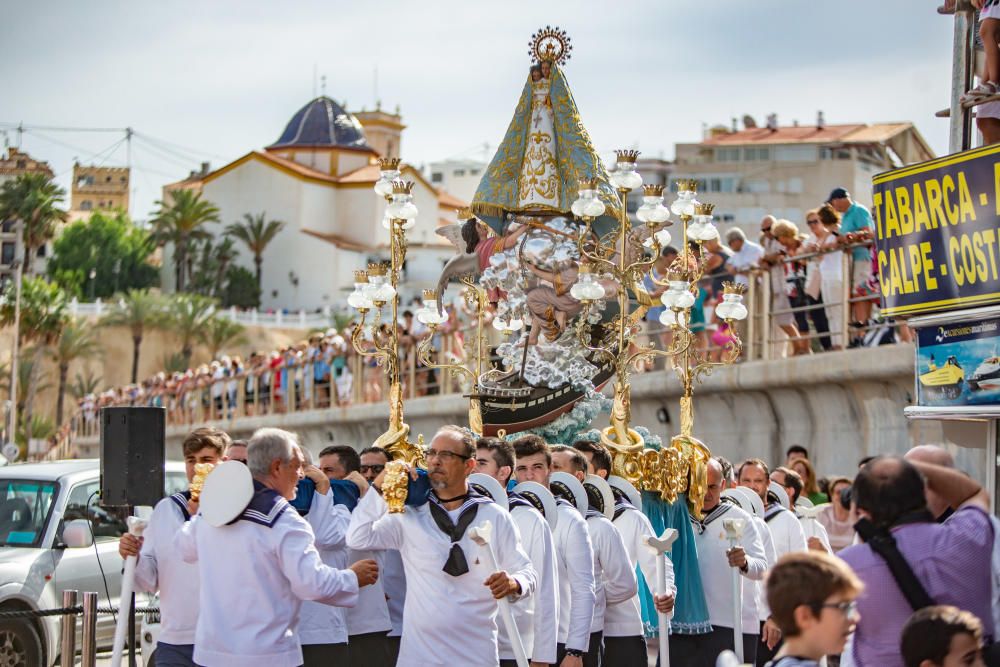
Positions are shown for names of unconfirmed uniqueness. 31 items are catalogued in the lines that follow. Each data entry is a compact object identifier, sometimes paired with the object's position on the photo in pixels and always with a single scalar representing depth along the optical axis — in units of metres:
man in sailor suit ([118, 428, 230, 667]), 8.34
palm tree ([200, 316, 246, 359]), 82.75
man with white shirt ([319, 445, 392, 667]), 9.49
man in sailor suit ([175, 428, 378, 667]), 7.29
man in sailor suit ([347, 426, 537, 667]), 7.75
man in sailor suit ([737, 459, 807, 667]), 10.77
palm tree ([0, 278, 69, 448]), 62.12
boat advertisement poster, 9.05
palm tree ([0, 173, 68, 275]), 67.44
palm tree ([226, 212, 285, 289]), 94.94
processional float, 12.63
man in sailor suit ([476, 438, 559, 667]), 8.54
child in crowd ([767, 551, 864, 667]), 4.95
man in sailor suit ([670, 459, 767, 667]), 10.21
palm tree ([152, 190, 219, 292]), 90.31
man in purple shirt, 5.84
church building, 95.62
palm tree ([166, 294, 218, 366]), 83.12
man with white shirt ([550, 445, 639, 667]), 9.39
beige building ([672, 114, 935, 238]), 69.38
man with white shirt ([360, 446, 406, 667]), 9.71
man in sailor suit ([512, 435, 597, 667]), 8.76
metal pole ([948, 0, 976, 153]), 10.15
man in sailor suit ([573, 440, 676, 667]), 9.75
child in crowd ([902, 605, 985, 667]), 5.32
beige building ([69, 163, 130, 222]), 127.06
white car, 12.41
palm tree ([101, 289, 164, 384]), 84.03
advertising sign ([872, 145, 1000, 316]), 9.19
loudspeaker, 10.05
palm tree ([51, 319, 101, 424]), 81.69
